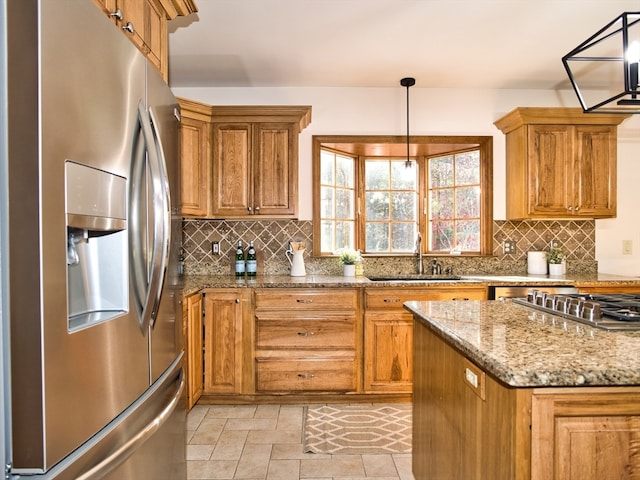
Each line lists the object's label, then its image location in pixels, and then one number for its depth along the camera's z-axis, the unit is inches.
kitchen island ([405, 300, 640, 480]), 40.4
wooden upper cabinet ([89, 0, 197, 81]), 57.8
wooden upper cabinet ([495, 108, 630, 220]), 137.1
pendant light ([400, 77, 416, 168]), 141.1
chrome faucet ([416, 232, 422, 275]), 149.6
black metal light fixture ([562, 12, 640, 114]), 57.2
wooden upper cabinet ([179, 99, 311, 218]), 133.6
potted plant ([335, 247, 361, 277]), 141.8
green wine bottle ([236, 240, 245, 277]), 142.9
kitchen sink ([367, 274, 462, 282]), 142.8
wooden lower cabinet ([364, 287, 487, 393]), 124.1
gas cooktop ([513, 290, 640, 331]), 56.6
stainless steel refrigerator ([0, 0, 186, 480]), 30.6
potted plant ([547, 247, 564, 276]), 143.2
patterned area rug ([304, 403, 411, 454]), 98.8
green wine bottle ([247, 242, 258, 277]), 142.5
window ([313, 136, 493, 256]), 153.2
